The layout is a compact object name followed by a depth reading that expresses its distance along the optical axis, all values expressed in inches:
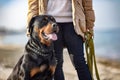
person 160.2
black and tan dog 155.7
